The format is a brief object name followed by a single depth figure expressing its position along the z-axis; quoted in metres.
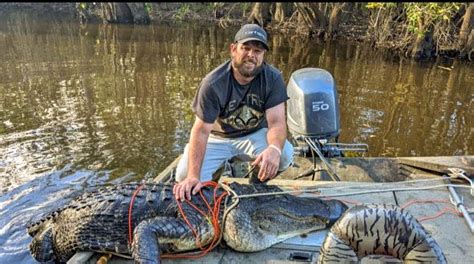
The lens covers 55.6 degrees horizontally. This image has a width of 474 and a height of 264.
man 3.91
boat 3.34
